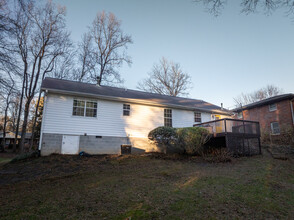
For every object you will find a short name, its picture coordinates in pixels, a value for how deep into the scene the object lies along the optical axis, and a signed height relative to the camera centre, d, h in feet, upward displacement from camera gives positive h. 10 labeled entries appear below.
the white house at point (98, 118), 34.50 +4.95
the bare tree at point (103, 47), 71.77 +37.78
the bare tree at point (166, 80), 86.84 +29.91
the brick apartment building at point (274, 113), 56.03 +9.87
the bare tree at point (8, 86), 22.87 +6.71
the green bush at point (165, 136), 35.91 +0.89
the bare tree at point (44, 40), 59.31 +33.12
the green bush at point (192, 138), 33.76 +0.49
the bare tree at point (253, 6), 15.01 +11.78
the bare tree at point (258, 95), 108.82 +29.69
